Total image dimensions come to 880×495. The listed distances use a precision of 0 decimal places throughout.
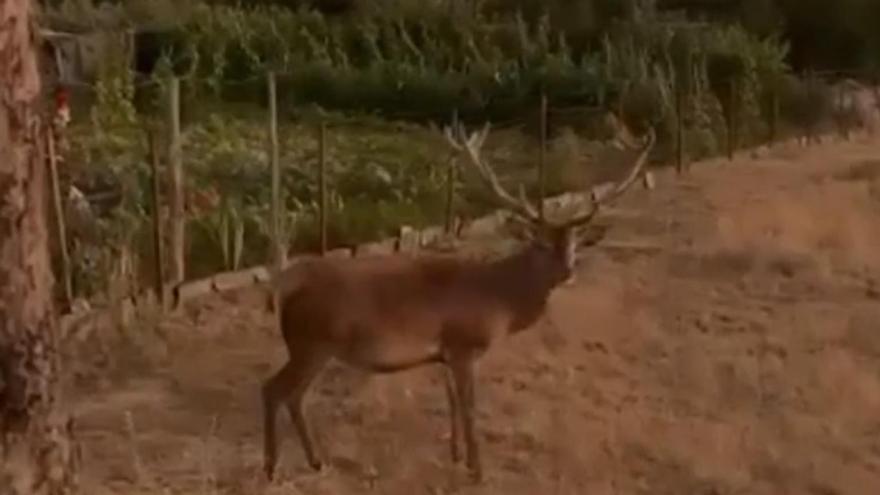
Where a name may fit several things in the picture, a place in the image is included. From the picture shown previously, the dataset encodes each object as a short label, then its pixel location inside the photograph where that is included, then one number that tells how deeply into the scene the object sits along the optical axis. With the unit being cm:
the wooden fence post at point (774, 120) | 1742
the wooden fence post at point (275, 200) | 1034
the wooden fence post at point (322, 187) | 1095
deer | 722
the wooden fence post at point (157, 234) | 975
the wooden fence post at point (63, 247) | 943
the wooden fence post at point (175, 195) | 1005
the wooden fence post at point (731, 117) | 1634
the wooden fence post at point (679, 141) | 1538
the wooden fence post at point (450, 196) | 1222
